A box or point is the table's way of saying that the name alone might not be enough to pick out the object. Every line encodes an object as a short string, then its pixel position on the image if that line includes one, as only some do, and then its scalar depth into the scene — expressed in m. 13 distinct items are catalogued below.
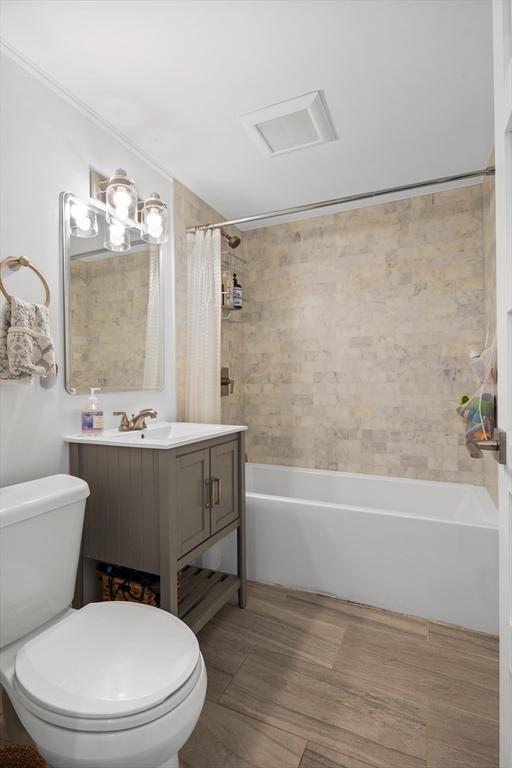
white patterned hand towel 1.40
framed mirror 1.77
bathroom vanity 1.53
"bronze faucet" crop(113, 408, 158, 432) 1.94
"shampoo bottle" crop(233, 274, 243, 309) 2.93
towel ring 1.46
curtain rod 2.01
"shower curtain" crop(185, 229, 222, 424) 2.51
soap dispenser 1.76
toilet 0.90
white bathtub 1.89
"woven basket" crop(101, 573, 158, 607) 1.68
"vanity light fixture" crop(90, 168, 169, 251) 1.90
